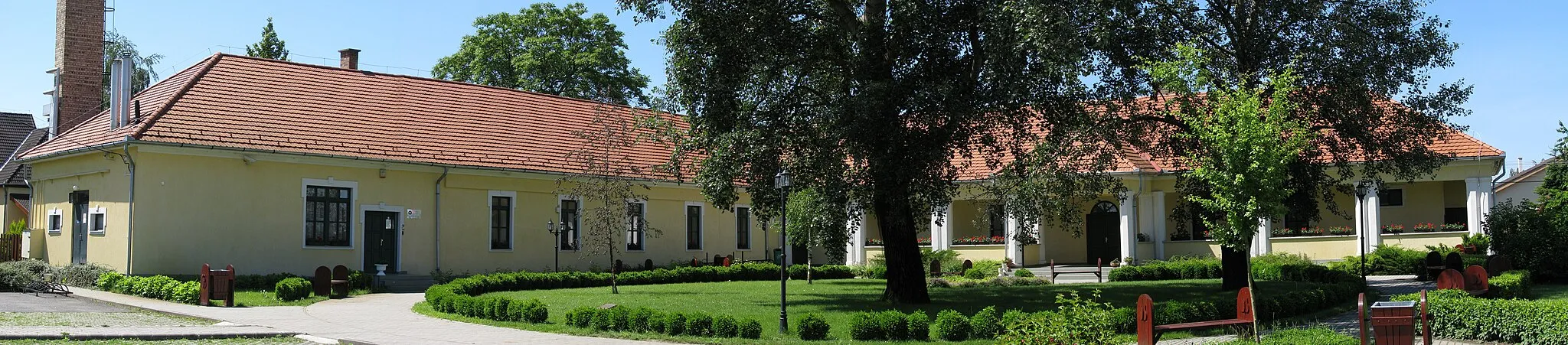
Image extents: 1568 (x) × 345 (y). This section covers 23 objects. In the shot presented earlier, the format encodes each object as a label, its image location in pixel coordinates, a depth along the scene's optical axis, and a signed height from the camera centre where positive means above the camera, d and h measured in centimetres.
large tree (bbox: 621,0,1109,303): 1822 +230
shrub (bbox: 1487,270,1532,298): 1997 -95
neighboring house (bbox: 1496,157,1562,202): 5541 +228
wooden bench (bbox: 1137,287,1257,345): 1291 -101
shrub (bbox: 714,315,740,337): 1555 -122
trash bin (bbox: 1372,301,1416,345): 1191 -94
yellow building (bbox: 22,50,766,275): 2439 +145
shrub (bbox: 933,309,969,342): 1512 -121
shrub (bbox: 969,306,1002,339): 1518 -120
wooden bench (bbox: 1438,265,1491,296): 1881 -82
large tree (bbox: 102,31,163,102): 5008 +820
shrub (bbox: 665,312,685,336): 1574 -120
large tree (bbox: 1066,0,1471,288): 1962 +297
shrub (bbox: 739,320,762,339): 1549 -126
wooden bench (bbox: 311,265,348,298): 2250 -85
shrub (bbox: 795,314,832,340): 1524 -121
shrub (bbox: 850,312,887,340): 1523 -122
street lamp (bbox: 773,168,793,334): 1574 +54
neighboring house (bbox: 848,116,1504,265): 3139 +33
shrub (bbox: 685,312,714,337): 1566 -120
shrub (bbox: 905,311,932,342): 1528 -121
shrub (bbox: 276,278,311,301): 2147 -93
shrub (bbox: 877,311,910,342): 1523 -119
